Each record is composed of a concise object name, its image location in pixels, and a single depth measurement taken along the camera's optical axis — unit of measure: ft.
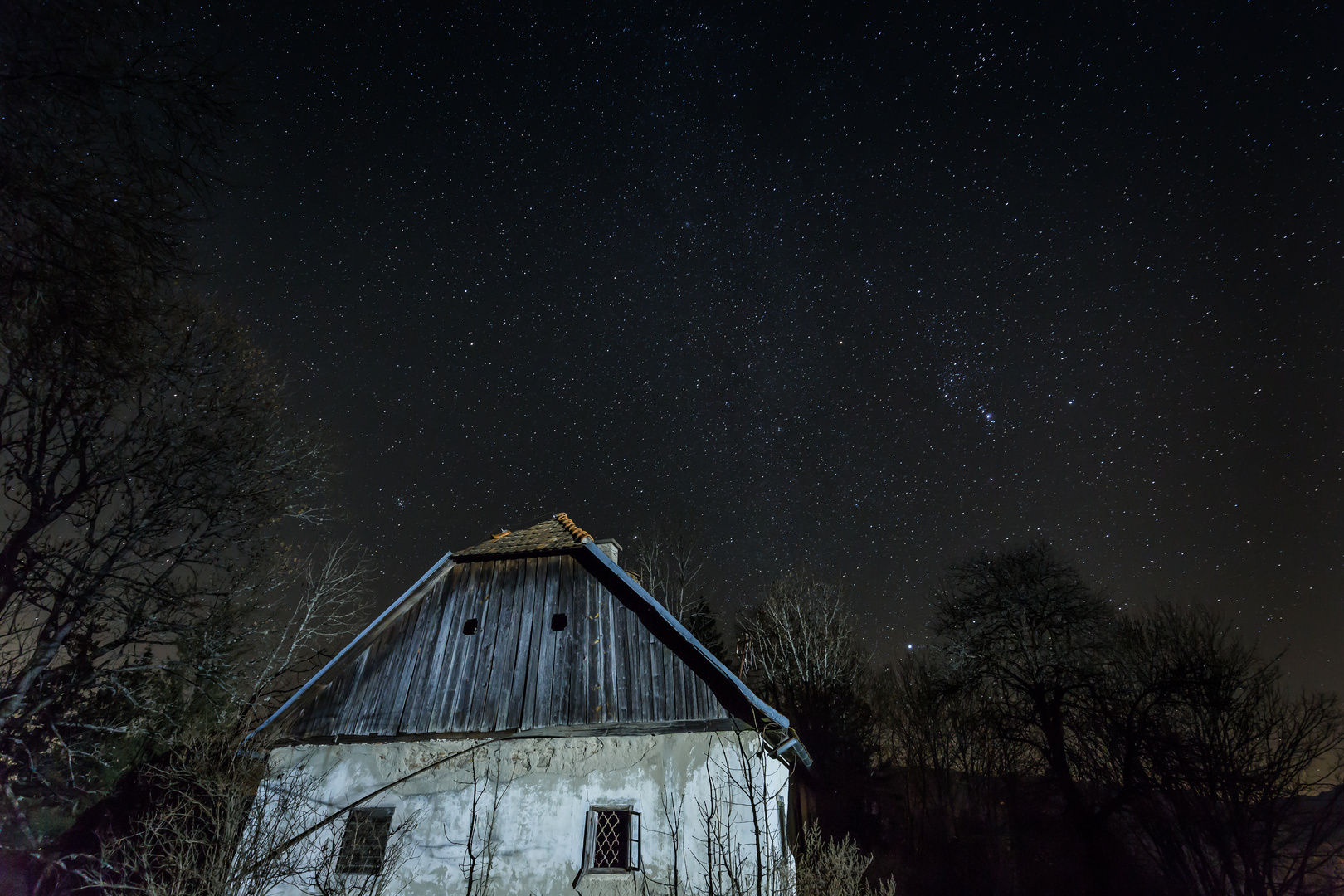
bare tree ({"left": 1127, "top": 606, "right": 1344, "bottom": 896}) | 46.55
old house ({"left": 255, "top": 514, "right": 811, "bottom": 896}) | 27.25
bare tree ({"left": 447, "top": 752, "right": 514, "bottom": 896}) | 27.30
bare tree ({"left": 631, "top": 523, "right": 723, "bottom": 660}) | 86.28
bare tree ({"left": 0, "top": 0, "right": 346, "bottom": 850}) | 14.30
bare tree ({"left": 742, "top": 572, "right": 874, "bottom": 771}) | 79.77
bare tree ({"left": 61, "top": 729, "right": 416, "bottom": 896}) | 20.35
